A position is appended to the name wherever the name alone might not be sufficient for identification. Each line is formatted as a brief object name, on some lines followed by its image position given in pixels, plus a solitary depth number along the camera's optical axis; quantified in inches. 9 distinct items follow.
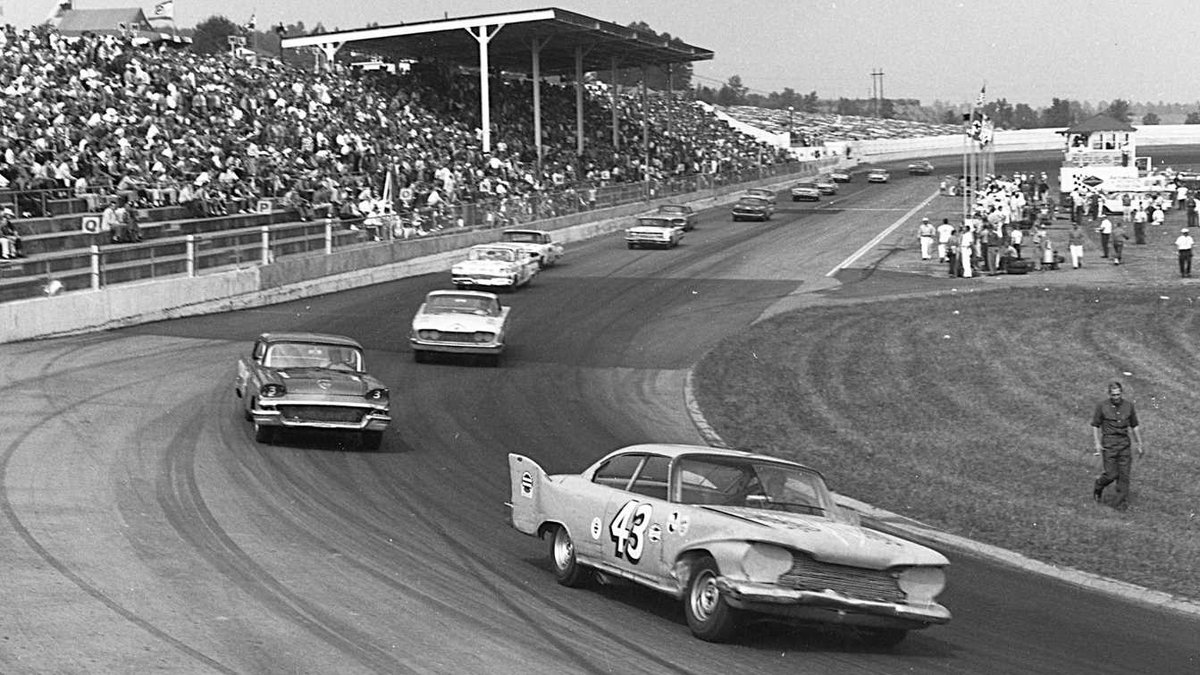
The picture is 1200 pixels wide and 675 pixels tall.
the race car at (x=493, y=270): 1610.5
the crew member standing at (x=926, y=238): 1952.5
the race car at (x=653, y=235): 2167.8
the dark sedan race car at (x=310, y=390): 738.8
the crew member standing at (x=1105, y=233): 1929.1
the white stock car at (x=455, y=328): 1120.8
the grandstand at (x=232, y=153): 1310.3
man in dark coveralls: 723.4
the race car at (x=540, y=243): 1852.9
